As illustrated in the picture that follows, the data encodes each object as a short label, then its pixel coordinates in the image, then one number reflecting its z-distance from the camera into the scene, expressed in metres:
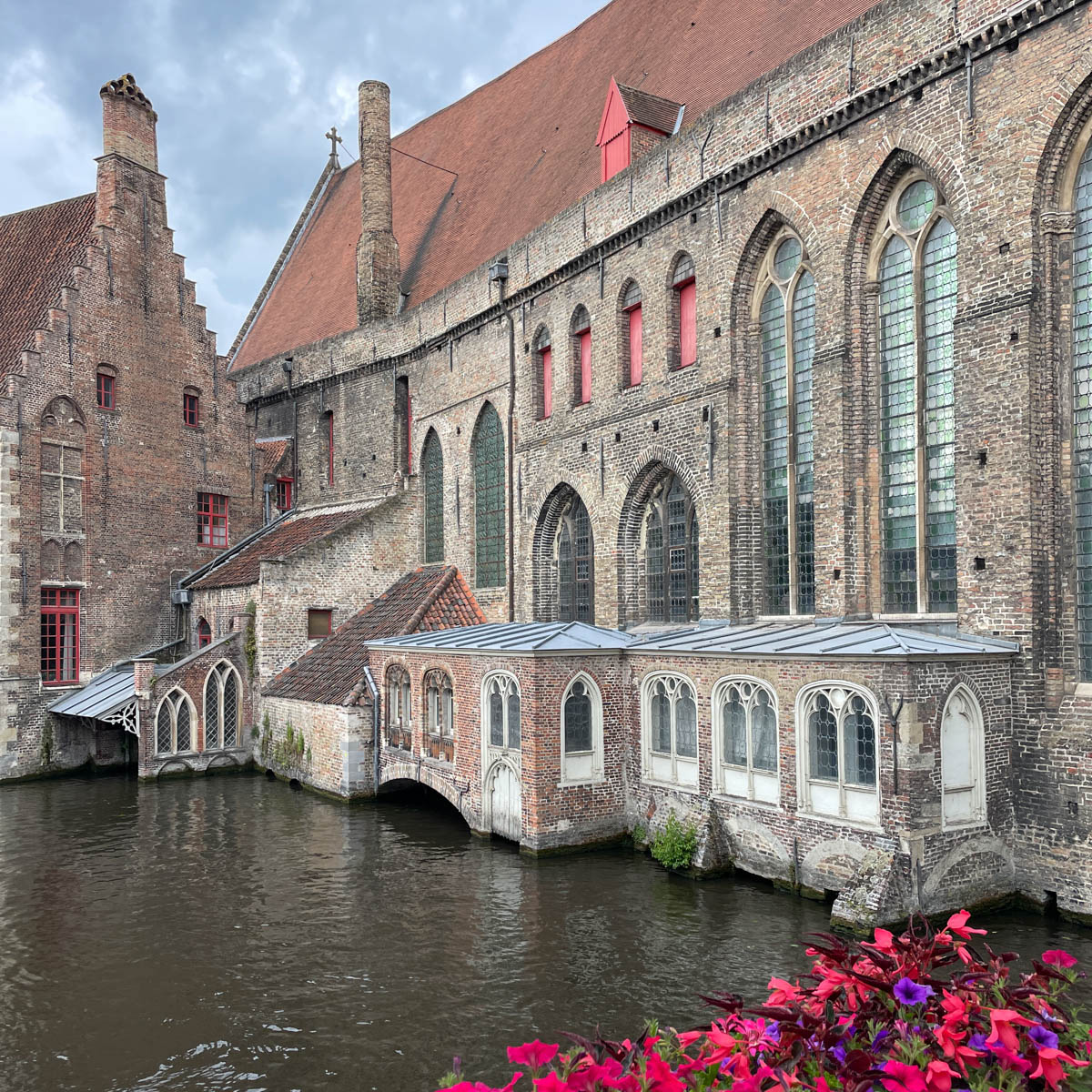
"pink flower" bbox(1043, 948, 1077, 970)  3.05
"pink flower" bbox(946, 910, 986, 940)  3.14
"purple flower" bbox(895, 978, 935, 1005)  2.72
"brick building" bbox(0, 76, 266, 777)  19.83
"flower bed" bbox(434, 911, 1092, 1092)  2.43
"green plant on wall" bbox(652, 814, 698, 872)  11.14
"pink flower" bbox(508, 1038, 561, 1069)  2.49
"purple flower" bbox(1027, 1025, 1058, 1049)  2.54
